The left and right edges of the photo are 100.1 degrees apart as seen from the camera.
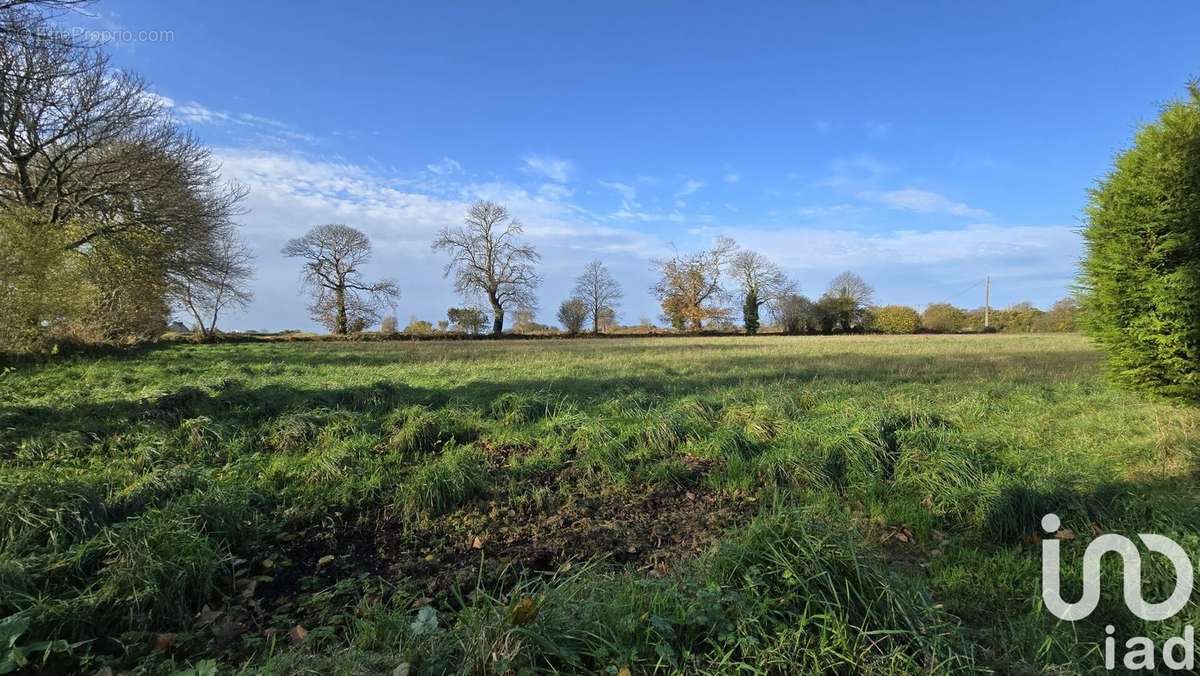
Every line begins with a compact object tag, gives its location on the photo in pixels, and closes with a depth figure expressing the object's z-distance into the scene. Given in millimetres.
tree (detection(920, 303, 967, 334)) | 49625
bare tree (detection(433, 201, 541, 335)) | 42562
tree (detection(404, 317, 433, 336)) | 42222
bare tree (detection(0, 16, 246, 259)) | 15211
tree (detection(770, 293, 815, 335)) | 50094
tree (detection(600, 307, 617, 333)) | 51812
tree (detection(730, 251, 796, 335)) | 50781
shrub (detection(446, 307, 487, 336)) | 42031
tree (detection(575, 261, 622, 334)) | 51562
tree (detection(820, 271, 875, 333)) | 49781
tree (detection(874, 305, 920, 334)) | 48219
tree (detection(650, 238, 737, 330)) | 51844
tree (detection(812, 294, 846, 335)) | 49750
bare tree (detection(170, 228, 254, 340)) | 21344
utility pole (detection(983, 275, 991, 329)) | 48841
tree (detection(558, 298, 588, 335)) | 49125
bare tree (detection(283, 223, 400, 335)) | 37594
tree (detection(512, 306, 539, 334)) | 46656
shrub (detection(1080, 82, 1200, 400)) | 7086
